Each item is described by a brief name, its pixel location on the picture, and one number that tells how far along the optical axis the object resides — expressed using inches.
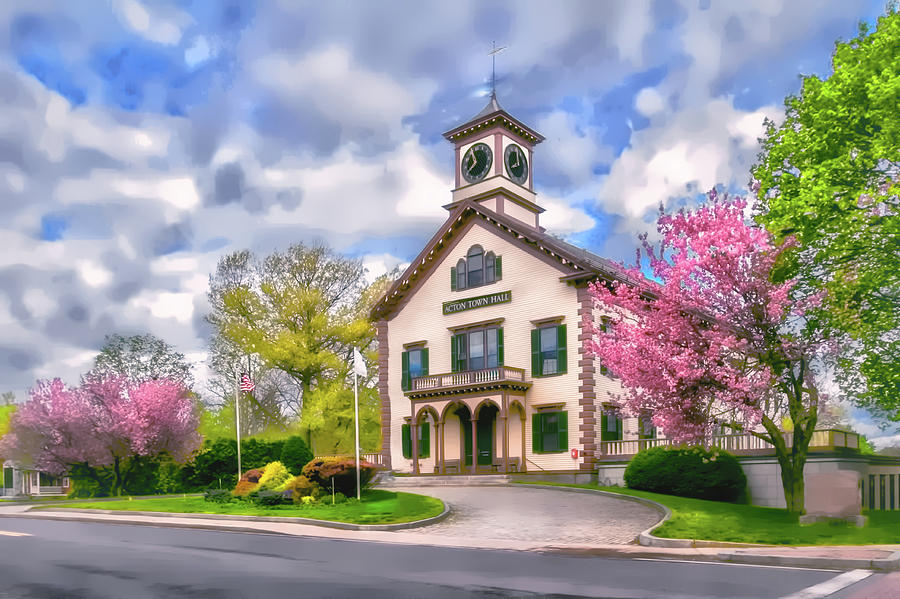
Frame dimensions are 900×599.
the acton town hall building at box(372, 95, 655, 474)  1440.7
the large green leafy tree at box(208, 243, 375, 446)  1934.1
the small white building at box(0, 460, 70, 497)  2427.4
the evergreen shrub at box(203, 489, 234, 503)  1179.3
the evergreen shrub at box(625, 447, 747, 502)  1127.0
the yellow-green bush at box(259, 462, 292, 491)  1161.4
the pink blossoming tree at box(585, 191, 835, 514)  833.5
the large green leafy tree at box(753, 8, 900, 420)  822.5
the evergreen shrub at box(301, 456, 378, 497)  1082.7
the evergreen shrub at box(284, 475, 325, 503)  1073.0
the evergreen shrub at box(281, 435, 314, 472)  1584.6
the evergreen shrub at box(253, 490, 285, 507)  1064.2
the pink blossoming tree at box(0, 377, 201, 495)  1624.0
